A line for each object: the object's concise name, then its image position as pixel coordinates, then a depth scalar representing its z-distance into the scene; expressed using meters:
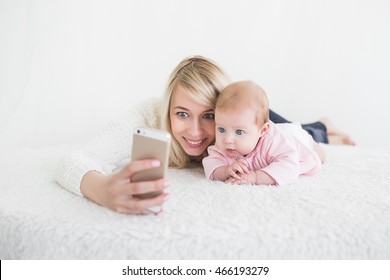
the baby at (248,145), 1.12
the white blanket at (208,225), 0.75
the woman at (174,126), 1.10
